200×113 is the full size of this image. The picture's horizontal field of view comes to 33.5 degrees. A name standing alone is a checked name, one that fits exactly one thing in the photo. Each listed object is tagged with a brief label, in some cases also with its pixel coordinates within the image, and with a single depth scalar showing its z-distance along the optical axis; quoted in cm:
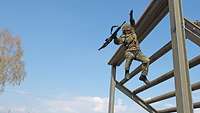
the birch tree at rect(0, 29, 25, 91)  2642
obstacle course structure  268
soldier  404
